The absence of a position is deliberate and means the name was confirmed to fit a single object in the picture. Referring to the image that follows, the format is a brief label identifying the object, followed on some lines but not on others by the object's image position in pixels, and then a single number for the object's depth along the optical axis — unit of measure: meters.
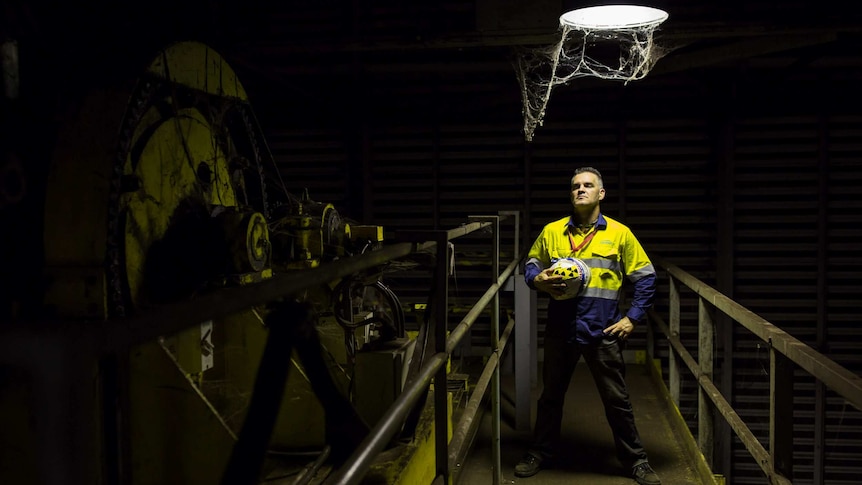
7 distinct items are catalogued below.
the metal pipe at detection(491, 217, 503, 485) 4.03
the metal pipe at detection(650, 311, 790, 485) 2.67
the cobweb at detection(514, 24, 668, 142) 6.14
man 4.57
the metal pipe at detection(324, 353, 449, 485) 1.47
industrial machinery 2.42
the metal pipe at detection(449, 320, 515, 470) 2.74
